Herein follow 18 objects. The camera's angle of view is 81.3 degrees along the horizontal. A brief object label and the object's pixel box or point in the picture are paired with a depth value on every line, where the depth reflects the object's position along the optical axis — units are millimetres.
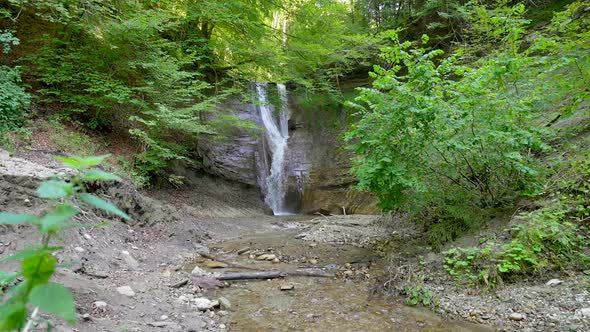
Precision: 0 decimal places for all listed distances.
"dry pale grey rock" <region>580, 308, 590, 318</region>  3632
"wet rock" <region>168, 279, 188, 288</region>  4738
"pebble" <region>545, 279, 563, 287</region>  4211
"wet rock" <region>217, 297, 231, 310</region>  4398
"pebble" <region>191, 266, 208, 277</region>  5447
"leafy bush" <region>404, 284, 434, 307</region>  4562
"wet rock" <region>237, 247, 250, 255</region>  7104
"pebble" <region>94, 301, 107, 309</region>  3434
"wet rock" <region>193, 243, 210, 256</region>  6877
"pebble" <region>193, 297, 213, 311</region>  4242
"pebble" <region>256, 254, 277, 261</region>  6730
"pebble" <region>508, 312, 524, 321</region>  3915
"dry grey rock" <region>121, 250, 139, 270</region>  5238
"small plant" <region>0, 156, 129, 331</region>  906
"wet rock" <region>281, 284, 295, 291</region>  5176
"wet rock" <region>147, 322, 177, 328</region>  3499
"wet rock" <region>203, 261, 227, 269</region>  6066
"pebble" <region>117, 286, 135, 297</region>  4001
